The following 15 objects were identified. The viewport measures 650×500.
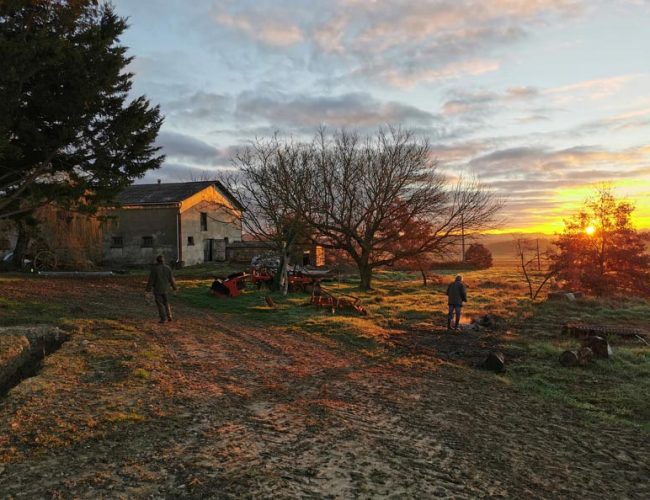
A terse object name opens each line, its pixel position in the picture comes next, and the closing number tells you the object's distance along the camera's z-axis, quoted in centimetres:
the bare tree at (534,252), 2562
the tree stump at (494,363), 1005
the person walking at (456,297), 1444
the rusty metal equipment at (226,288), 1956
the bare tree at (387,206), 2525
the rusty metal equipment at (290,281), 2241
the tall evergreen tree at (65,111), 1130
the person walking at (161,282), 1220
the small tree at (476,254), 4825
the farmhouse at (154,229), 3294
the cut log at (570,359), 1060
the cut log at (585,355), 1070
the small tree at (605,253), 2502
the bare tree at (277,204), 2119
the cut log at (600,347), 1141
